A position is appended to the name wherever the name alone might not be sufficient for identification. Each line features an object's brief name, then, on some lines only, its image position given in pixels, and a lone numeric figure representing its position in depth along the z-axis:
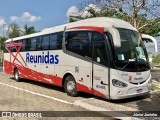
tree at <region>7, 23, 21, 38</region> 31.43
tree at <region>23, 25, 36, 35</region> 30.04
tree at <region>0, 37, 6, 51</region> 33.39
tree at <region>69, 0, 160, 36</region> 8.80
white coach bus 6.10
